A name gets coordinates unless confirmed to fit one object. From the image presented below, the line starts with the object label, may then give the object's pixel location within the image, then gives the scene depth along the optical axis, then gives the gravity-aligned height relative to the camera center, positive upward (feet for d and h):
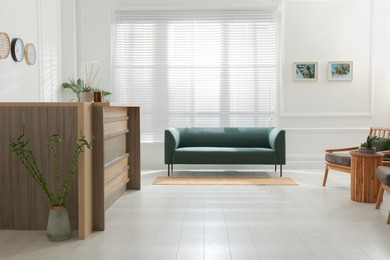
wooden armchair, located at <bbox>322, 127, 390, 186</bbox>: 18.03 -2.48
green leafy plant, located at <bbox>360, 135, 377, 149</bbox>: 16.51 -1.60
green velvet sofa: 22.40 -2.46
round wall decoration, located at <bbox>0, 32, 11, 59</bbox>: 17.69 +2.35
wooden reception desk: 11.74 -1.76
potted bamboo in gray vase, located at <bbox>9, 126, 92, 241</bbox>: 11.35 -2.09
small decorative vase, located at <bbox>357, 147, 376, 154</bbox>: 16.34 -1.82
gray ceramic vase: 11.37 -3.25
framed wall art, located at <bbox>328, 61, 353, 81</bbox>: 25.04 +1.85
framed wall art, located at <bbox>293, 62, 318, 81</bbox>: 25.16 +1.80
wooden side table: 15.98 -2.80
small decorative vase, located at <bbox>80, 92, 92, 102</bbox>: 13.24 +0.15
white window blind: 25.38 +2.11
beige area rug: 20.45 -3.82
